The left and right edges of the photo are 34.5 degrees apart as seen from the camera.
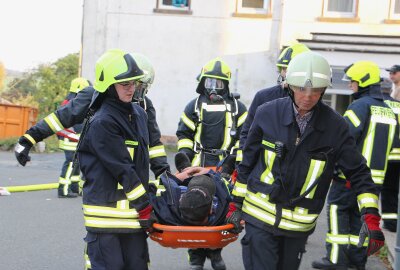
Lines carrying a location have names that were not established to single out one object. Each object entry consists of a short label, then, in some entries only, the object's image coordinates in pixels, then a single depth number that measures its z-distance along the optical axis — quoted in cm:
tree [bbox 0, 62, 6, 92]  4062
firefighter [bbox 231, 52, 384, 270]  413
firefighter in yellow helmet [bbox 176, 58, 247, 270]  707
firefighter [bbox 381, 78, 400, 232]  735
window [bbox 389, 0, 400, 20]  2000
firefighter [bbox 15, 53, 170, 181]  494
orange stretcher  448
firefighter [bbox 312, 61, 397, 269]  644
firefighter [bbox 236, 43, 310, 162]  591
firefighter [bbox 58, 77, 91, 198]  1070
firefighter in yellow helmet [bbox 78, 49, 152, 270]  430
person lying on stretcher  474
